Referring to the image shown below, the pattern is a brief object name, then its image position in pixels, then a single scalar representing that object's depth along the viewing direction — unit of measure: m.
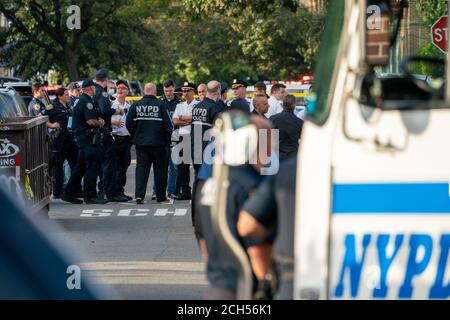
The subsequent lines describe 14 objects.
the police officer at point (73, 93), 21.22
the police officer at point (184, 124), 19.81
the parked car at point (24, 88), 29.74
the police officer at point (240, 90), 18.84
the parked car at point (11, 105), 15.02
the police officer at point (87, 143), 18.91
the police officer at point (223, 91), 20.48
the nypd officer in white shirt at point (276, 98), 19.61
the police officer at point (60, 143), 20.09
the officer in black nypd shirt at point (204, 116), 17.67
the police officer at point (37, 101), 19.86
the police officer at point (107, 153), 19.44
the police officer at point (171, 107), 20.52
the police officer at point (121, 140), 19.84
